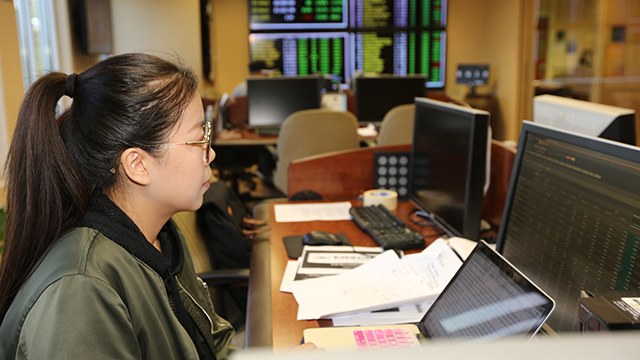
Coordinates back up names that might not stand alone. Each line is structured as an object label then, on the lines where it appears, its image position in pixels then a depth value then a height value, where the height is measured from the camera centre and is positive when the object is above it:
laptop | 0.76 -0.40
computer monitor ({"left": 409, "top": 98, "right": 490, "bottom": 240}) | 1.39 -0.28
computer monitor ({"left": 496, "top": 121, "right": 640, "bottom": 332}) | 0.80 -0.26
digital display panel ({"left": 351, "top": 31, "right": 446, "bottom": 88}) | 7.00 +0.28
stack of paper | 1.08 -0.49
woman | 0.71 -0.23
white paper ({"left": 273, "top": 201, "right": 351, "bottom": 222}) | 1.86 -0.53
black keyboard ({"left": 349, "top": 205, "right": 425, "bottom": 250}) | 1.48 -0.49
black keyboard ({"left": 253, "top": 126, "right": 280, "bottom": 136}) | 4.19 -0.47
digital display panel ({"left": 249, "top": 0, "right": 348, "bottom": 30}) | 6.76 +0.79
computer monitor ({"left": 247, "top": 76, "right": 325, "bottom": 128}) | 4.42 -0.20
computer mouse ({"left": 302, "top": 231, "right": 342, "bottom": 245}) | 1.51 -0.49
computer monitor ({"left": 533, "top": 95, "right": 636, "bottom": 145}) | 1.10 -0.11
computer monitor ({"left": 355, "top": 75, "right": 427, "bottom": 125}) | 4.60 -0.17
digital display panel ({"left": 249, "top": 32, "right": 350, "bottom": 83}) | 6.90 +0.30
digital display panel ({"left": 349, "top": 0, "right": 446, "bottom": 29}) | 6.90 +0.81
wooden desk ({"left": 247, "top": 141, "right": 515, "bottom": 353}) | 1.06 -0.52
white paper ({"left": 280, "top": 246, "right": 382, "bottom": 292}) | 1.27 -0.51
